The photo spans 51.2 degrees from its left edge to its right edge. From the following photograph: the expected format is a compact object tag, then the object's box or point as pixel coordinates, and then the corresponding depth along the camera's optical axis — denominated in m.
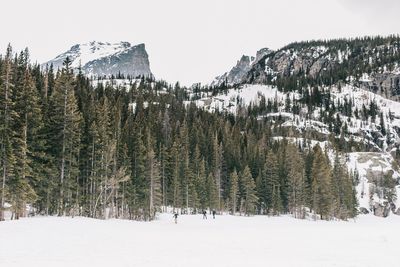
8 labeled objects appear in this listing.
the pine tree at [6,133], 36.41
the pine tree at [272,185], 91.44
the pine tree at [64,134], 45.93
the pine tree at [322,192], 89.28
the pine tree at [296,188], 91.75
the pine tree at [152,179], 65.41
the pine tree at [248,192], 88.12
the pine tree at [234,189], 87.75
